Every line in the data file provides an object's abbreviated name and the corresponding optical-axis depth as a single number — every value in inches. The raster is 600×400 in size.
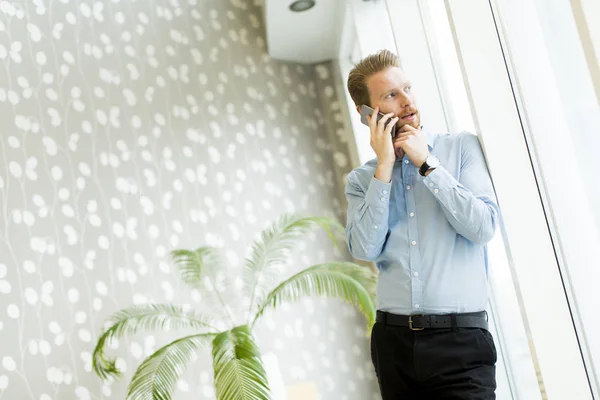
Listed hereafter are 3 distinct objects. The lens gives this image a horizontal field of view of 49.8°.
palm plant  122.5
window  66.0
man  65.3
